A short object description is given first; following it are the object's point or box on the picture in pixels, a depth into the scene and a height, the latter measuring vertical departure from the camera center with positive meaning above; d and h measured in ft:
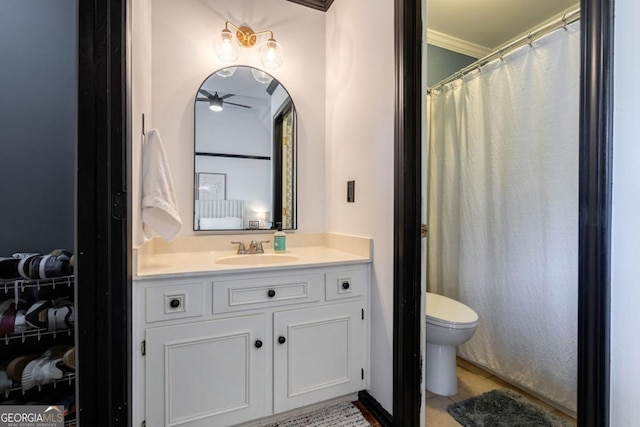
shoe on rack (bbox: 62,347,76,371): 3.55 -1.86
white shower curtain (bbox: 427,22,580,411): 5.22 +0.04
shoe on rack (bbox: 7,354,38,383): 3.39 -1.88
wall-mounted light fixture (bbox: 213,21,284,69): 5.99 +3.55
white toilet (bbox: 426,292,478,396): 5.30 -2.41
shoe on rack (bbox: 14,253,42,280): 3.39 -0.68
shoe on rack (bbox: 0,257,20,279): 3.35 -0.69
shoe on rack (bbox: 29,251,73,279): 3.43 -0.70
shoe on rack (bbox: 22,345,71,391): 3.42 -1.95
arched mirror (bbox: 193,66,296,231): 5.98 +1.25
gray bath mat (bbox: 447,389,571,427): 4.87 -3.59
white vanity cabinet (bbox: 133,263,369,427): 3.94 -2.06
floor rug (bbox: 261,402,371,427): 4.72 -3.52
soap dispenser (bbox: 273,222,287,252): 6.09 -0.68
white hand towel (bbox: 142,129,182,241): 4.09 +0.24
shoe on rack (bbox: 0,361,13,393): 3.33 -2.02
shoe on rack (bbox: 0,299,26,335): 3.35 -1.29
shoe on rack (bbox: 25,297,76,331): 3.45 -1.29
